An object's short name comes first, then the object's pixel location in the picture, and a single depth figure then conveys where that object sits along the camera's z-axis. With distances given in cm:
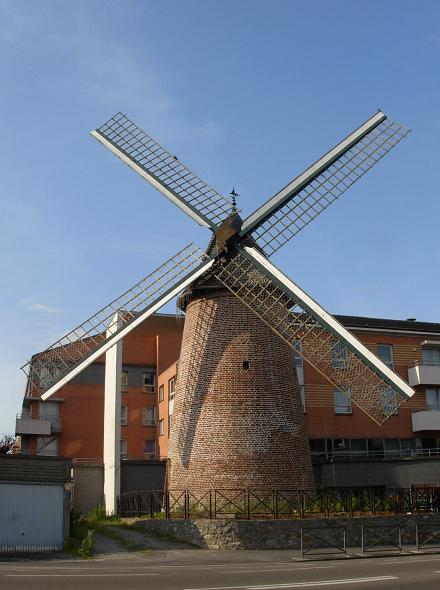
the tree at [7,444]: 5586
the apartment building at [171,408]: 4025
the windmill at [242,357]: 2592
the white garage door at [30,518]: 2294
